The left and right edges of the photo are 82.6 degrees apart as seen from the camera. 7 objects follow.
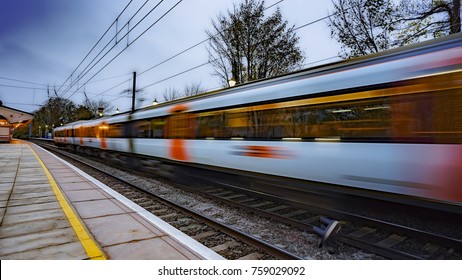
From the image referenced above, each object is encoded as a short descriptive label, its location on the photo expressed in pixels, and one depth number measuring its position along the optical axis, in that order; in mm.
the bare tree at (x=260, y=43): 16203
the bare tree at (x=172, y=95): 48403
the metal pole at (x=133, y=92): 22136
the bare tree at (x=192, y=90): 43088
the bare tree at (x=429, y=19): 10695
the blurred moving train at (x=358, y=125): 3393
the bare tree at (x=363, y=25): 12406
